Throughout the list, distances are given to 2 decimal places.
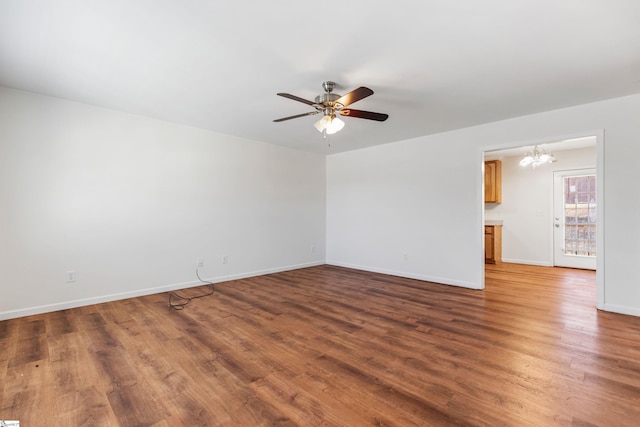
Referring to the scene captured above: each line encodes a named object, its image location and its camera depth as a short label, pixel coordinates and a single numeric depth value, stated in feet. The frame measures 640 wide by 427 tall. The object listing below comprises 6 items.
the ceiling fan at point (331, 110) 9.32
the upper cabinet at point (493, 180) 22.11
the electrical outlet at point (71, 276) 11.51
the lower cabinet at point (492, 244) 21.47
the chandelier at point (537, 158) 18.02
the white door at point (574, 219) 19.01
